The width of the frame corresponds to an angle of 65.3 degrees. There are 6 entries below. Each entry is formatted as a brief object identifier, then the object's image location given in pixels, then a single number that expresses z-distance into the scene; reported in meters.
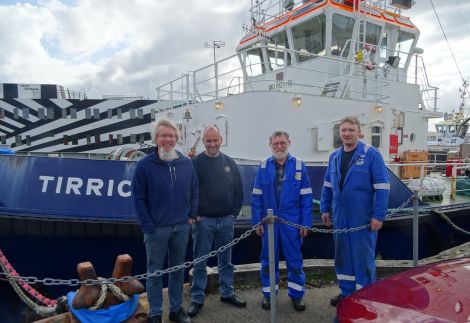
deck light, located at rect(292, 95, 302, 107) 5.73
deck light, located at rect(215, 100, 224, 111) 6.47
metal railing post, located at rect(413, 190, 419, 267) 3.58
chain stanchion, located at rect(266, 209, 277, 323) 2.56
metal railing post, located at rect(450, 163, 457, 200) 5.65
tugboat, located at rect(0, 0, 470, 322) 3.91
